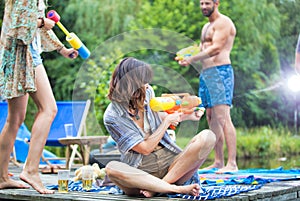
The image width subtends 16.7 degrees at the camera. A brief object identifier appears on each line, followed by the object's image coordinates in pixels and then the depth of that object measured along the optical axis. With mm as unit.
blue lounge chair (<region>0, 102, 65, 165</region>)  11490
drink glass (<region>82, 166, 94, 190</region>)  5721
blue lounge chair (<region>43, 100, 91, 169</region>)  10051
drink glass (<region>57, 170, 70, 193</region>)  5484
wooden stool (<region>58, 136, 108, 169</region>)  9065
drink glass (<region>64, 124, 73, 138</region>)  9855
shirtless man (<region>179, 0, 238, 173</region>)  7805
